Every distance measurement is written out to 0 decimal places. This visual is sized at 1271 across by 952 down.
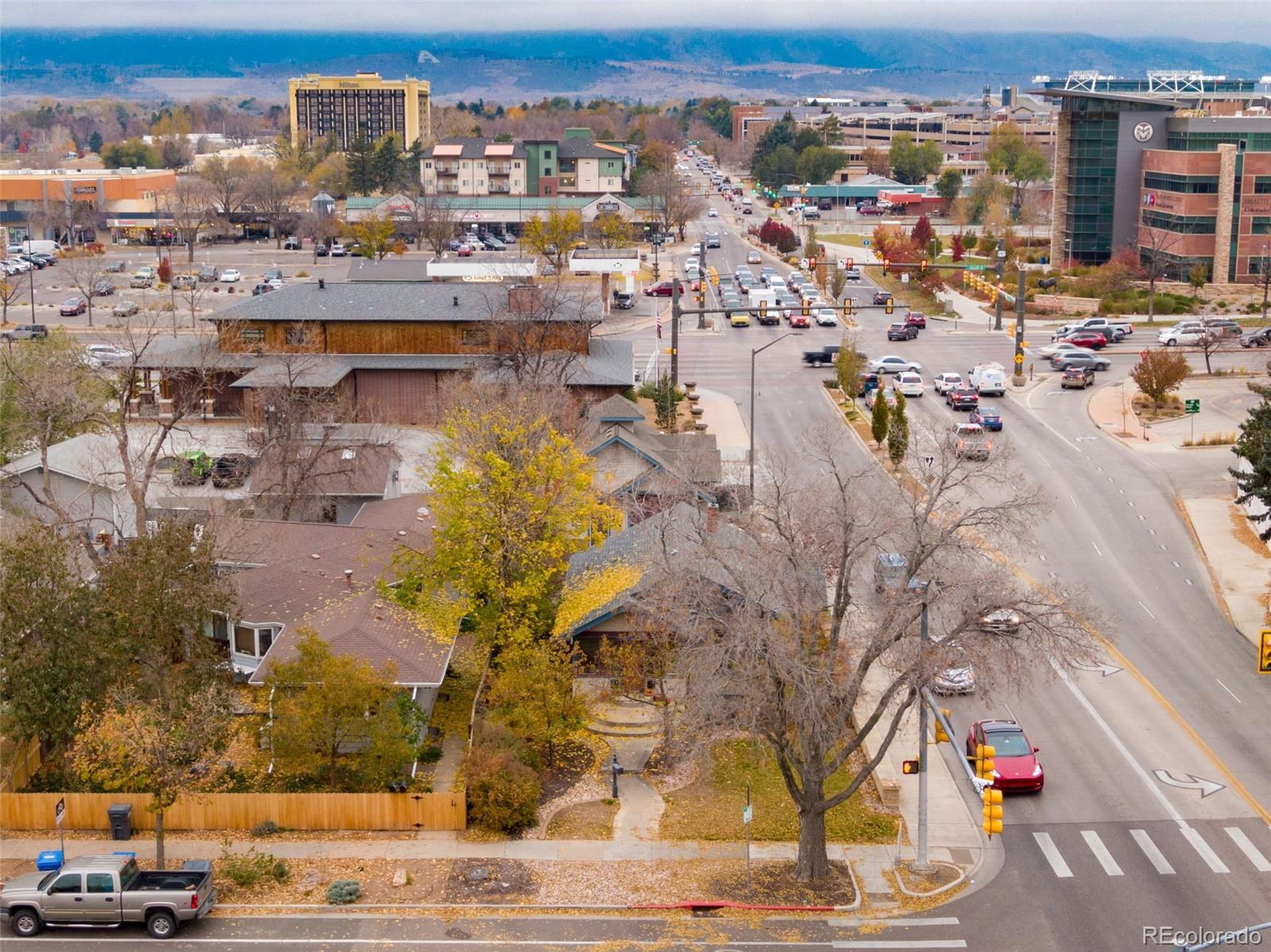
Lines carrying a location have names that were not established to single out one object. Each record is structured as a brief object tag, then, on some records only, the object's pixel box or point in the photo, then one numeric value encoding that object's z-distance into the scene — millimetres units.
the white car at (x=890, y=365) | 86312
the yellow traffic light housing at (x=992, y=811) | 29125
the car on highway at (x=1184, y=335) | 93500
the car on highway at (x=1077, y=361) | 85500
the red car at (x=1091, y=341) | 93500
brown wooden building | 72375
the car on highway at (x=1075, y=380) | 82938
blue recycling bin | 32250
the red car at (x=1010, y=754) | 36469
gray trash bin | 34938
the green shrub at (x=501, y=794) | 35062
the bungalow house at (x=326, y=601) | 39375
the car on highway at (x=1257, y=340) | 91750
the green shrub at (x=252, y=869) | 32875
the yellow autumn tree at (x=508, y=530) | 40125
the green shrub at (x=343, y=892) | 32125
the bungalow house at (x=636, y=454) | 51844
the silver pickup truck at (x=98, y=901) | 30812
